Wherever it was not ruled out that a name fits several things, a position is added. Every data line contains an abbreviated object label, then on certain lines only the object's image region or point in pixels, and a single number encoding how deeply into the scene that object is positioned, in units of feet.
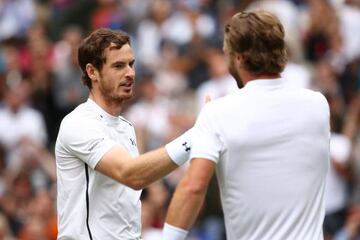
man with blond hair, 32.01
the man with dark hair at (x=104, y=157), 36.99
